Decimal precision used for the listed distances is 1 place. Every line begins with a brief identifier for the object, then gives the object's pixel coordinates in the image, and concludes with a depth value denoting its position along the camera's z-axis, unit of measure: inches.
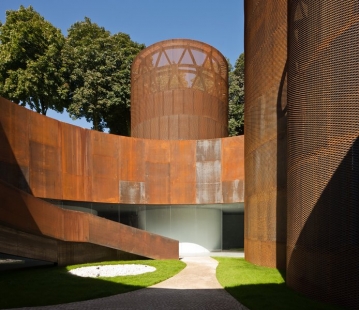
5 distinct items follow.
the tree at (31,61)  1233.4
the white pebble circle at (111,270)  474.0
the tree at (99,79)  1376.7
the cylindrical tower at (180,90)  932.6
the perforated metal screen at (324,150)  294.7
